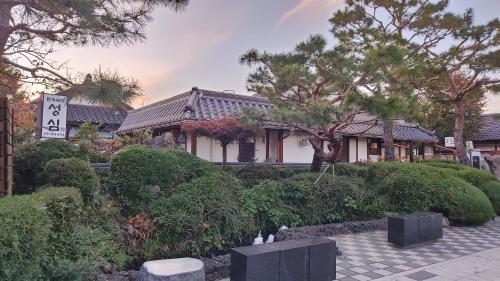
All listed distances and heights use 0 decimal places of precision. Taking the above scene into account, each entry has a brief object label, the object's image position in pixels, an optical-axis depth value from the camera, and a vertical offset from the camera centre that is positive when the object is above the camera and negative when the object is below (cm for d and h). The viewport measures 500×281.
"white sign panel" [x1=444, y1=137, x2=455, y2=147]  1747 +117
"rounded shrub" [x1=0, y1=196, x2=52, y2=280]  289 -70
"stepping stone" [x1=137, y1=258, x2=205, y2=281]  345 -114
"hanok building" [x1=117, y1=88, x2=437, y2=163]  1294 +136
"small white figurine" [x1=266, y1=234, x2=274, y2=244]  657 -148
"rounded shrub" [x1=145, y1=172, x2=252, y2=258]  546 -98
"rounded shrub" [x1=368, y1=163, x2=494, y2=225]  850 -81
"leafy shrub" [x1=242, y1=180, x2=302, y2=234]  689 -94
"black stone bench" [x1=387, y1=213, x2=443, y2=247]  639 -126
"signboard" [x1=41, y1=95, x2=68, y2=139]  535 +73
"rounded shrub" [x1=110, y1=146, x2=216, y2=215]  598 -24
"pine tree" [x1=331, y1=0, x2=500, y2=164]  1291 +512
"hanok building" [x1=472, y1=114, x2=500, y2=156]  2600 +215
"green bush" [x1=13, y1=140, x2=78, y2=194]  552 +1
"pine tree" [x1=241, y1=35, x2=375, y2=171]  745 +200
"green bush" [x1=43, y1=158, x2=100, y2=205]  493 -21
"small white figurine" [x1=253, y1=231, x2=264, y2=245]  636 -146
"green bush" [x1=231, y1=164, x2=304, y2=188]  912 -29
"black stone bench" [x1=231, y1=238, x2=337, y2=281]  394 -121
